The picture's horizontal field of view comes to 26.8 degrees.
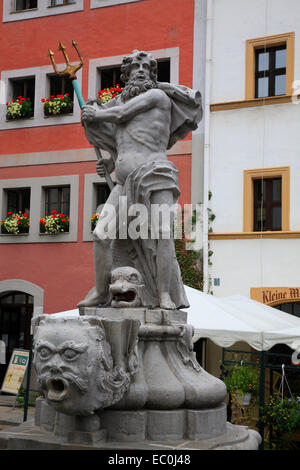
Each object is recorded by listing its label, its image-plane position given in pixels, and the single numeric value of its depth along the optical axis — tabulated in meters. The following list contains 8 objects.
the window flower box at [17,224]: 15.80
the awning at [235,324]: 8.55
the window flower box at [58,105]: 15.80
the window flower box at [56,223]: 15.41
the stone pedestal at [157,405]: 4.18
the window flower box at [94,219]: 15.08
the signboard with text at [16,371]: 10.88
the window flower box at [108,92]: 15.02
